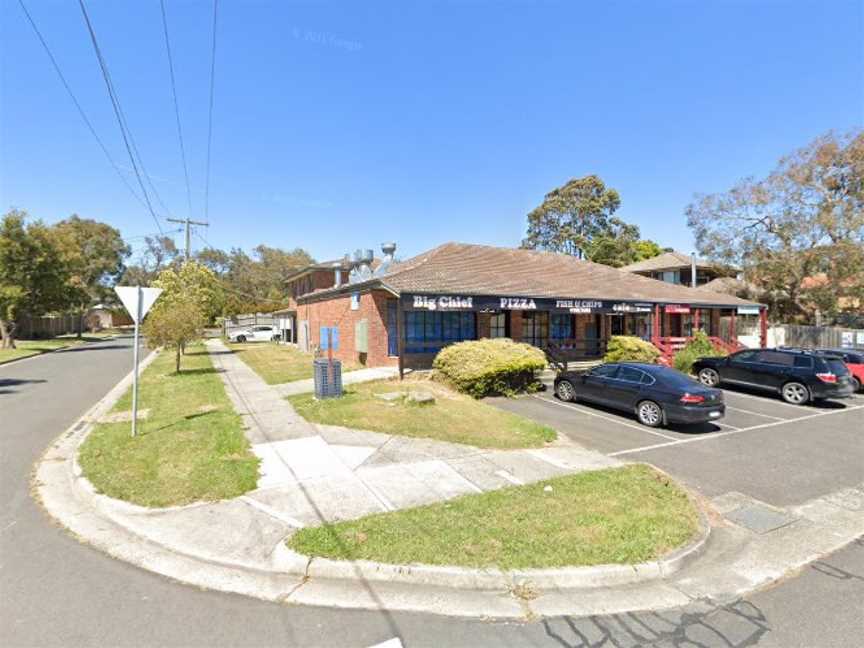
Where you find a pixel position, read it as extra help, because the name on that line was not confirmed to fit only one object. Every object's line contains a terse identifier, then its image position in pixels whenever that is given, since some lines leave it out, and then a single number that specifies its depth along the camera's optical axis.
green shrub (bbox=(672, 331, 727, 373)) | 18.92
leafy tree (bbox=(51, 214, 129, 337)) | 51.25
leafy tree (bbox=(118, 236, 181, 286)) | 74.12
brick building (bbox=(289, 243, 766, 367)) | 15.97
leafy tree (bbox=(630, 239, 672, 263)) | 53.97
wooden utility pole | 29.62
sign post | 7.81
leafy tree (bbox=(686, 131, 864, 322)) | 26.41
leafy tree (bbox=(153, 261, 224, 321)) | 25.44
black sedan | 9.54
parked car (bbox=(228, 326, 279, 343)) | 41.59
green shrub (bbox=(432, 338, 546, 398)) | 13.20
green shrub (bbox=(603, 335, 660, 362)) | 18.06
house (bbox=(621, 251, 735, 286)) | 36.84
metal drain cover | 5.40
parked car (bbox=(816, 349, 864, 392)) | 15.27
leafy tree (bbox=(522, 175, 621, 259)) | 49.22
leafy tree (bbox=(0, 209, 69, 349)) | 29.89
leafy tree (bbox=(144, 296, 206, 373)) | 16.55
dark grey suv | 12.51
